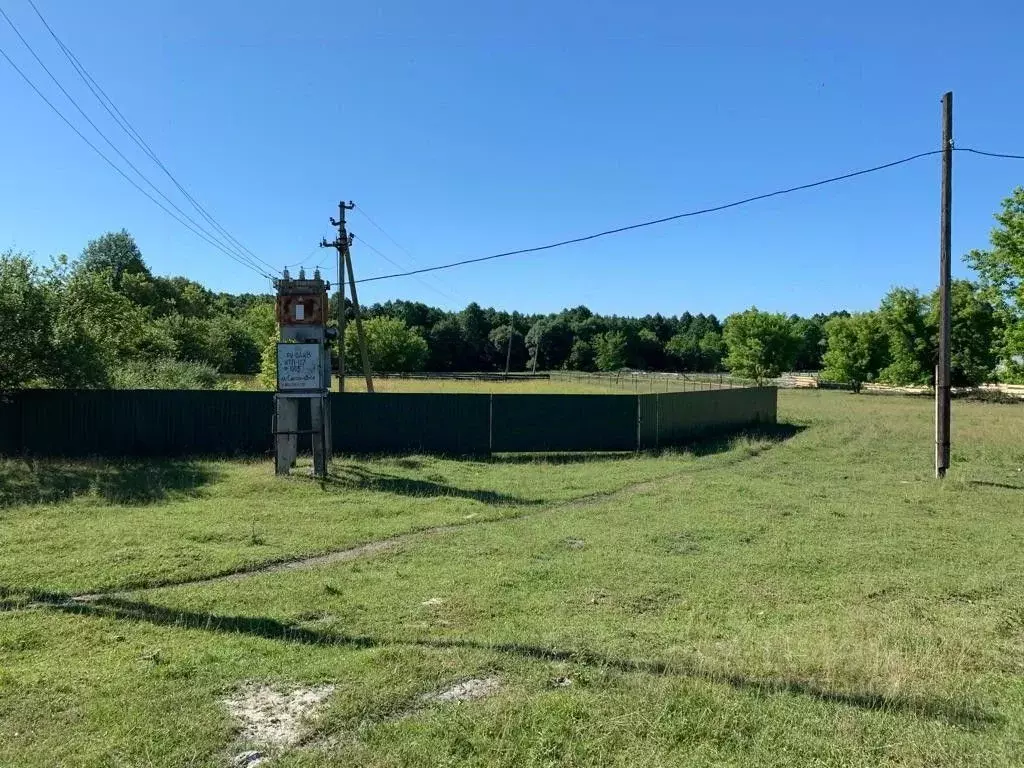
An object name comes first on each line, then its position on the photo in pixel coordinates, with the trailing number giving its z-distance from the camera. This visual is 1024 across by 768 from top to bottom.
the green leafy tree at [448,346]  112.44
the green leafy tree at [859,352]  63.47
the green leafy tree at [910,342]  56.66
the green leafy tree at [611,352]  109.56
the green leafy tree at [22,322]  15.53
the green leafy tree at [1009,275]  18.80
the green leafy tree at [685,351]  119.62
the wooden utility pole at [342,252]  27.17
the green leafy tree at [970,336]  54.00
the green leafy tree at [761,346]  69.06
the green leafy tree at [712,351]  115.38
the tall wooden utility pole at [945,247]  15.58
